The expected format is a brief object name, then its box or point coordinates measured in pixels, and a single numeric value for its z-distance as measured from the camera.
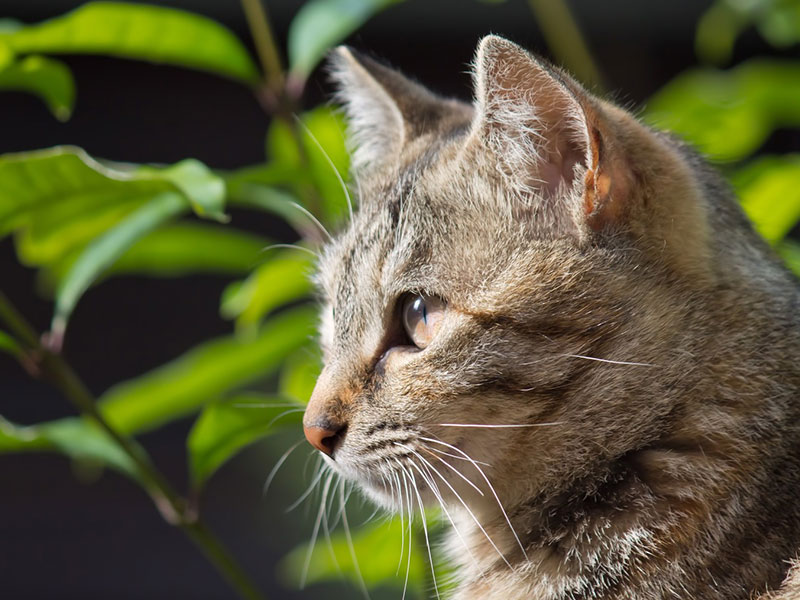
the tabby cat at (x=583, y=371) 1.15
